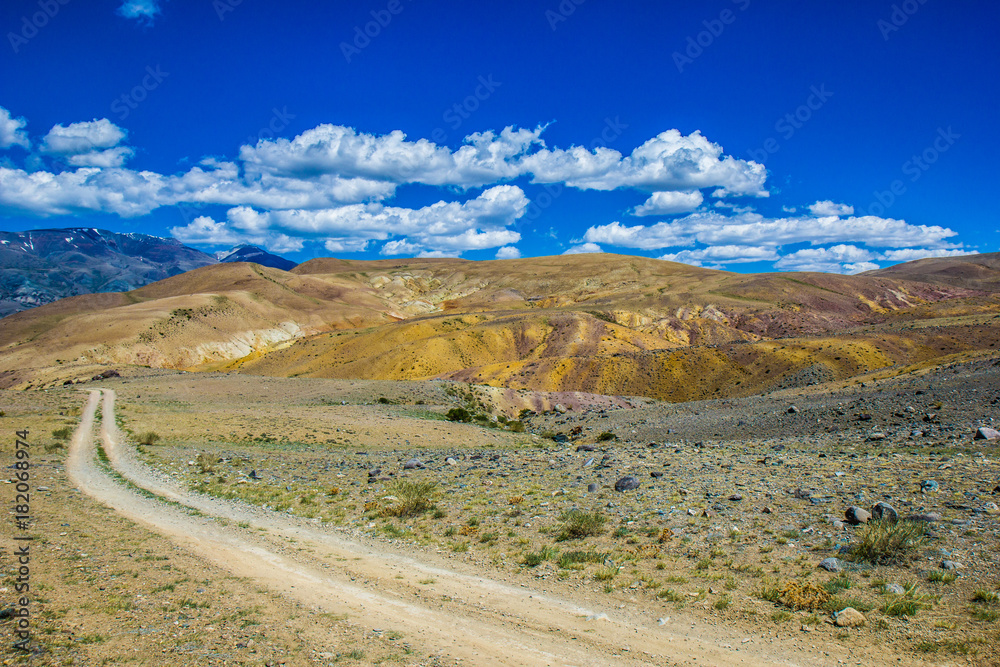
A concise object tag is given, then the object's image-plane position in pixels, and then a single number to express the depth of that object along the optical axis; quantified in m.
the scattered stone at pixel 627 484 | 14.66
